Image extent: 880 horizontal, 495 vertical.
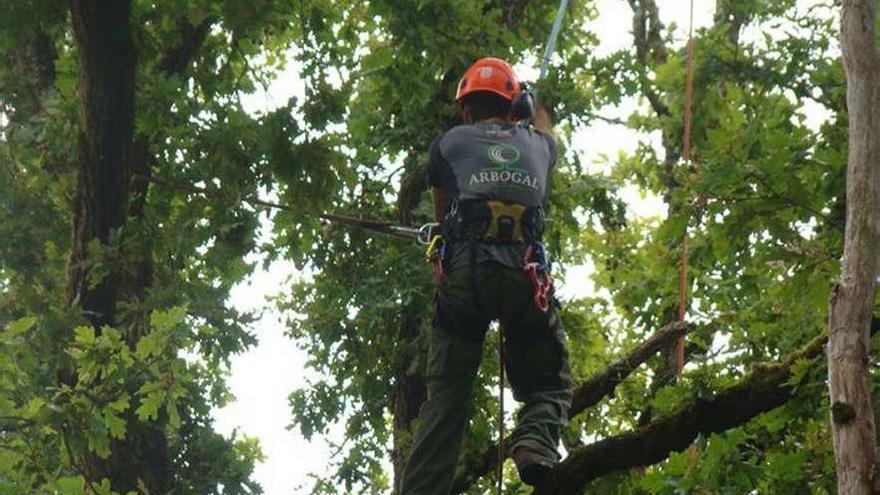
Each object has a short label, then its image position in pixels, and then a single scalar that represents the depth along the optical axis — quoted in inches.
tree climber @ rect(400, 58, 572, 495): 488.4
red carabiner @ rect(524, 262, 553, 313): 487.8
